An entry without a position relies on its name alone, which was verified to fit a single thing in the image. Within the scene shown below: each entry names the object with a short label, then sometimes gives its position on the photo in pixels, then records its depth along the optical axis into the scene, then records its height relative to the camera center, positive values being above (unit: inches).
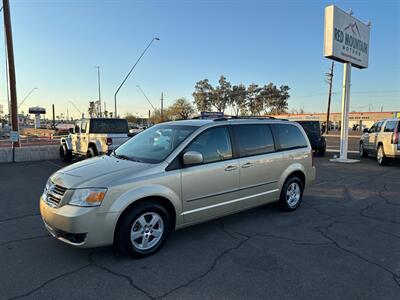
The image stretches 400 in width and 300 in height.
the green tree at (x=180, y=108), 3256.9 +122.6
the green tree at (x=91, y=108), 3833.7 +136.6
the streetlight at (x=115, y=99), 1067.1 +79.0
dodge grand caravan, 138.6 -33.4
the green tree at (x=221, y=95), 3339.1 +271.2
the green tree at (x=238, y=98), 3378.4 +240.1
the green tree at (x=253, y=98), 3444.9 +244.9
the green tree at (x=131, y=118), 4075.3 +15.5
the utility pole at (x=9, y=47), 509.0 +118.9
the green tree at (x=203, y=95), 3339.1 +268.4
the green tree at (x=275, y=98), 3457.2 +250.6
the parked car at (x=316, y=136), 613.0 -32.2
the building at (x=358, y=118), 2810.0 +23.4
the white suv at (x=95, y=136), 417.7 -24.6
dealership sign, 482.9 +139.9
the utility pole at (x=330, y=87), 1813.5 +195.8
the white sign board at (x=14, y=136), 521.0 -29.9
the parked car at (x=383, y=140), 444.8 -31.0
